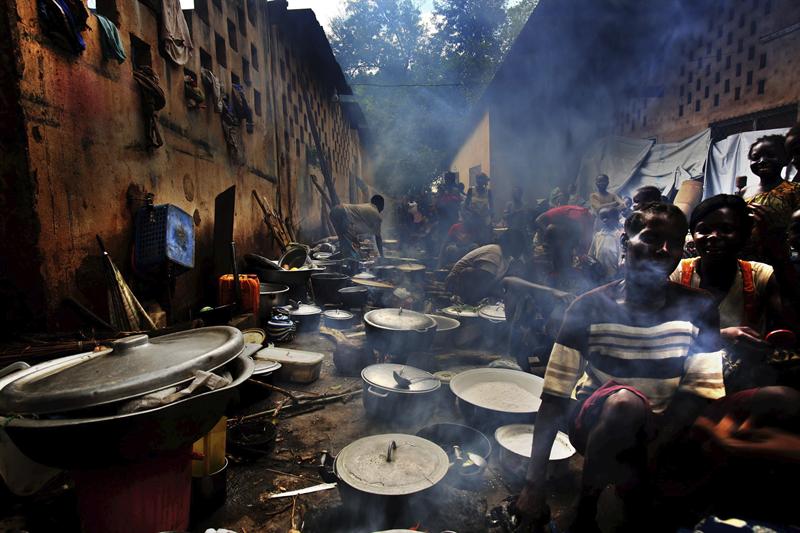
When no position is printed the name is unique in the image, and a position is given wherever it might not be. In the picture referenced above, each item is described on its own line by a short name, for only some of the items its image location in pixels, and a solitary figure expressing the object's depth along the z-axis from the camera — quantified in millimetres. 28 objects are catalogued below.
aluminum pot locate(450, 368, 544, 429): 3436
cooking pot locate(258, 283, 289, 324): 6102
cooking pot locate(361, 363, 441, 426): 3686
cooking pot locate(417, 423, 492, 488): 3113
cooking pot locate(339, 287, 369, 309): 6895
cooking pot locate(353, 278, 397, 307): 7285
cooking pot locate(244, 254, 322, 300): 7008
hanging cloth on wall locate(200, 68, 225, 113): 6184
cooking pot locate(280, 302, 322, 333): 6391
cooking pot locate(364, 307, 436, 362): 4617
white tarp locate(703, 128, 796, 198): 7074
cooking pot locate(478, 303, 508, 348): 5980
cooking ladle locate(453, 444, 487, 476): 2916
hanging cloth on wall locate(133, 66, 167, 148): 4512
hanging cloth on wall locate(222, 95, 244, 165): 6885
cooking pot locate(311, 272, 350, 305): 7562
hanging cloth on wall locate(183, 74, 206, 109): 5555
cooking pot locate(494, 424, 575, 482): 2867
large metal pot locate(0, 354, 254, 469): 1580
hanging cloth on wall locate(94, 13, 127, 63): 3879
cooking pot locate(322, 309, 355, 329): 6520
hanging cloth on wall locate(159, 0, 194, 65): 4934
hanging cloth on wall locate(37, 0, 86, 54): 3172
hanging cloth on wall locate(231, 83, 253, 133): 7352
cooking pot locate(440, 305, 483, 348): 6145
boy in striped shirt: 2166
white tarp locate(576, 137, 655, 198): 10352
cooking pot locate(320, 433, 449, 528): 2350
